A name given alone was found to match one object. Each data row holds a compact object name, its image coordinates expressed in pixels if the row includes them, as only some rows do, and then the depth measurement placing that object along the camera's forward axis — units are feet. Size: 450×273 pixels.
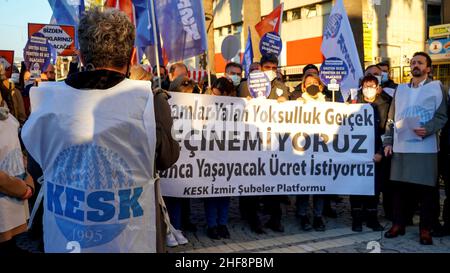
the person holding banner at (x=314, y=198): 17.97
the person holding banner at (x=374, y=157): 17.88
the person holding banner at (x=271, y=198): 17.69
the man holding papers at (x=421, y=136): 15.90
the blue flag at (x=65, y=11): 31.60
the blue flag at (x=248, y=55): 33.64
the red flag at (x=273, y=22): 31.86
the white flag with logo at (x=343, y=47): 22.84
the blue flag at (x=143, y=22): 22.66
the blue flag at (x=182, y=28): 21.36
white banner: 15.99
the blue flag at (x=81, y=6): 30.16
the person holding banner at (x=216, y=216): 16.63
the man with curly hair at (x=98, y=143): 6.16
